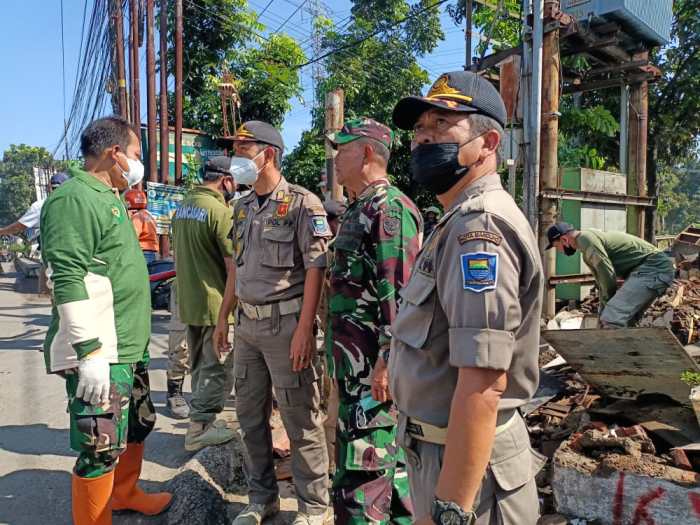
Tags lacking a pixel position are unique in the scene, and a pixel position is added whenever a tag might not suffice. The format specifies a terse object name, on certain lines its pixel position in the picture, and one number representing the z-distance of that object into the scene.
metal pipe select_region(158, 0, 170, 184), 11.30
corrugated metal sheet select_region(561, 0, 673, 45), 7.34
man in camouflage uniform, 2.19
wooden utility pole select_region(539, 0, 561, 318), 6.37
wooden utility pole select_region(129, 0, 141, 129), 11.39
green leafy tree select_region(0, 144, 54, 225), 47.81
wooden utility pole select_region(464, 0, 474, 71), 11.63
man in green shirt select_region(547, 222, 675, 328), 5.01
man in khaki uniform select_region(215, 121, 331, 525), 2.58
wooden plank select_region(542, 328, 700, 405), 3.16
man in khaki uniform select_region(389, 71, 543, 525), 1.13
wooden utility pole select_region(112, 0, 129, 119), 11.34
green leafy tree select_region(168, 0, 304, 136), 14.02
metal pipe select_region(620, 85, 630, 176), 8.86
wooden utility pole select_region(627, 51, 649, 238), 8.58
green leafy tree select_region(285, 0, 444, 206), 12.92
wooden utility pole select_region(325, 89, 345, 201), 5.04
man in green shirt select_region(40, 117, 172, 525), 2.18
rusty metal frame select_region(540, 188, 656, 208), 6.41
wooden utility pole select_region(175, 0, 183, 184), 11.45
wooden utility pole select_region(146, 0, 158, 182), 10.90
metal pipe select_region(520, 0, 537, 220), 6.35
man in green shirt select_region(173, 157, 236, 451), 3.56
